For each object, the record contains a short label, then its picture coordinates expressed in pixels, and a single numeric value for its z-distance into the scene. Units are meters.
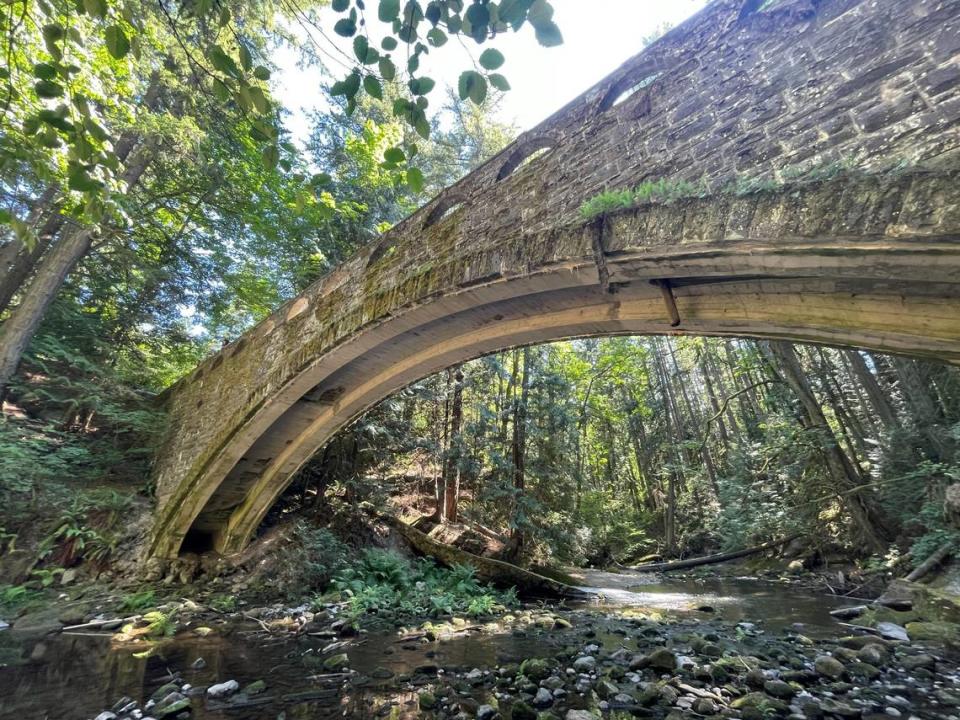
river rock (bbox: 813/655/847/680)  3.37
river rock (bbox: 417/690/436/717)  2.94
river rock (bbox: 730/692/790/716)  2.85
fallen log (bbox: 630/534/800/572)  10.36
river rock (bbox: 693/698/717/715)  2.84
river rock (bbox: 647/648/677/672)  3.60
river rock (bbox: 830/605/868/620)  5.42
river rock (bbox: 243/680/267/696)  3.15
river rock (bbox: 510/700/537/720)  2.80
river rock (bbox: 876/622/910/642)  4.30
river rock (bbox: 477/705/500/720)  2.77
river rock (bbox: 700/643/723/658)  4.01
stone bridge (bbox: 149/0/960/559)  2.02
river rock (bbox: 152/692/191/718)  2.73
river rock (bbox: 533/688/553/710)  2.98
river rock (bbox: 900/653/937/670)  3.52
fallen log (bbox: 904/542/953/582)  5.88
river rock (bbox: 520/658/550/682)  3.47
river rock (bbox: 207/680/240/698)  3.09
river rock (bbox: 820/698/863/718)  2.78
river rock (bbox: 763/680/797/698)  3.07
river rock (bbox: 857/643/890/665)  3.63
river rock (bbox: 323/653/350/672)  3.64
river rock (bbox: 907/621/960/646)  4.09
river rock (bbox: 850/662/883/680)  3.37
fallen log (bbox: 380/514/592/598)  7.51
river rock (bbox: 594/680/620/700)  3.11
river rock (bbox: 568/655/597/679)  3.65
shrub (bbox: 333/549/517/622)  5.88
